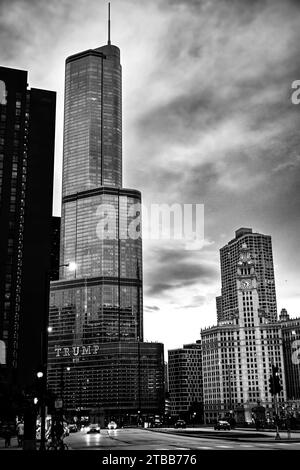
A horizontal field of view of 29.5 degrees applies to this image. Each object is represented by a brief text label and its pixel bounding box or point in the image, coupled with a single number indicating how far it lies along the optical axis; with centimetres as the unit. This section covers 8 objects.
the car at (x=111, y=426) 12559
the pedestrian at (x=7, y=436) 4487
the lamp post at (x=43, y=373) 3272
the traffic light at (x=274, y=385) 5231
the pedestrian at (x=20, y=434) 4551
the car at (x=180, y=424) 10275
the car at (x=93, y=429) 8759
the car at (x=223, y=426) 8144
